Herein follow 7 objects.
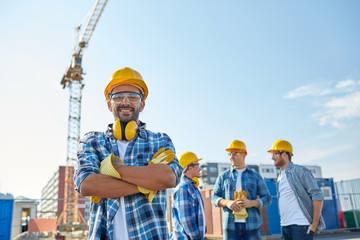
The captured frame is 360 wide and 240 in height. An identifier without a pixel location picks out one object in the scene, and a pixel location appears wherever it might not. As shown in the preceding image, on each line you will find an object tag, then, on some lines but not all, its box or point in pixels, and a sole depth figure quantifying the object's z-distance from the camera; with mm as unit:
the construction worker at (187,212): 4316
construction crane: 47250
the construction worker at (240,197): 4543
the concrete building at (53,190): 69894
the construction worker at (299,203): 4238
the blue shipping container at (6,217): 9289
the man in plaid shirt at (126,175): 1917
